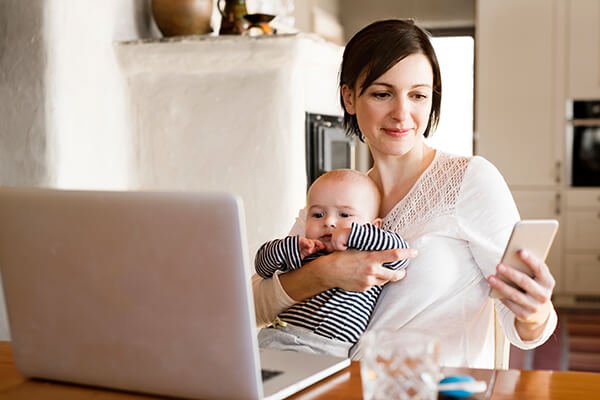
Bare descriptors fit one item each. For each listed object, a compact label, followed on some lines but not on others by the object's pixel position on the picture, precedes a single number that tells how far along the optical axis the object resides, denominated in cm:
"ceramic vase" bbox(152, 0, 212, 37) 301
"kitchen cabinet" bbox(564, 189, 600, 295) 528
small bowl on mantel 310
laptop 96
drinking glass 89
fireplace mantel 294
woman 148
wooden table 108
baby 146
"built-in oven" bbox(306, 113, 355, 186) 316
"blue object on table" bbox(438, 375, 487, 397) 101
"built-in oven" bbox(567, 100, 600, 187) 527
